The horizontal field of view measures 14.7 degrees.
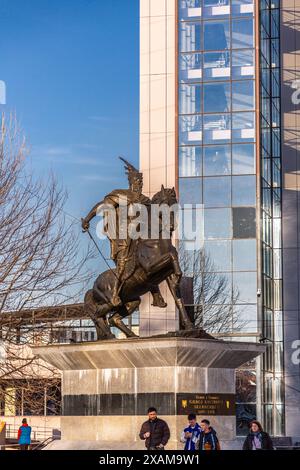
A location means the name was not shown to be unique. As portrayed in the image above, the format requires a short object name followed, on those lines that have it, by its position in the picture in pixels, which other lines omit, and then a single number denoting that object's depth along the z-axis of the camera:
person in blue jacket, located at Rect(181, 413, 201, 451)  22.44
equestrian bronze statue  25.84
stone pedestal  24.62
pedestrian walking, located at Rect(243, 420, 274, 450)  22.42
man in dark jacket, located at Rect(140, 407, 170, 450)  22.12
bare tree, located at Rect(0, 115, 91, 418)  35.53
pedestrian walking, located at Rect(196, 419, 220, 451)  22.22
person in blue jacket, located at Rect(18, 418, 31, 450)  38.19
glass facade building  54.44
